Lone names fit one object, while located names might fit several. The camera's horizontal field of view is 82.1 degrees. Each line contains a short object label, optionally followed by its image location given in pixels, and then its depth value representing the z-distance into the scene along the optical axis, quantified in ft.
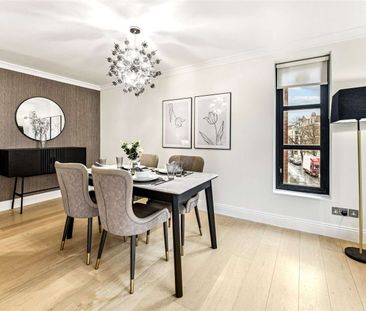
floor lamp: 6.44
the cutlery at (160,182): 6.24
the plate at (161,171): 8.18
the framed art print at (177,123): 11.93
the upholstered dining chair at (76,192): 6.51
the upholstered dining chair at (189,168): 7.41
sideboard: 10.49
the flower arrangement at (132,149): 7.23
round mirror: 11.94
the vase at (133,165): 7.74
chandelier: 7.43
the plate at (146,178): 6.65
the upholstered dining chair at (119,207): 5.33
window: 8.92
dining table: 5.41
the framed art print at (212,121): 10.71
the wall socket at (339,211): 8.20
